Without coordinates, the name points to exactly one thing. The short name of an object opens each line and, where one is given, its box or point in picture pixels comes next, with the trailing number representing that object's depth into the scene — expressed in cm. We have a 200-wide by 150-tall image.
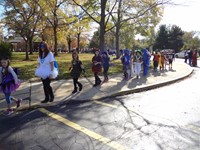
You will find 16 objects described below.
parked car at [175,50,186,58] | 2639
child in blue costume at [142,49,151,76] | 858
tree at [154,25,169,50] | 3908
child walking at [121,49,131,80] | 750
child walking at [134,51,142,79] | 772
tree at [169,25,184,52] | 3883
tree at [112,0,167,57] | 1265
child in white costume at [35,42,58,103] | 448
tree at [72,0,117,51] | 1085
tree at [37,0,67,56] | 1452
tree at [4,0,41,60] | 1883
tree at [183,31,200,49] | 3856
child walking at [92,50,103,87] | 632
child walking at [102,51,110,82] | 687
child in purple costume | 419
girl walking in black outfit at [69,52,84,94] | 545
